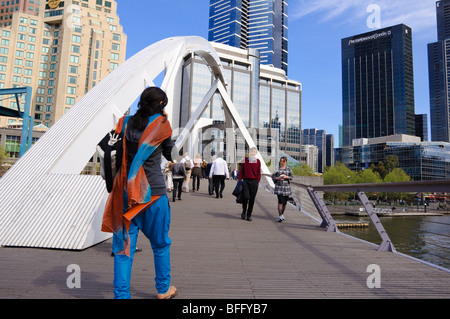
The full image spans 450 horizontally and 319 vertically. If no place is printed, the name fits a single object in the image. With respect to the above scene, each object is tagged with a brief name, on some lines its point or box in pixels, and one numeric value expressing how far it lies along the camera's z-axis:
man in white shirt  10.75
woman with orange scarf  2.25
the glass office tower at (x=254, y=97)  69.31
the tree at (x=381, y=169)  77.12
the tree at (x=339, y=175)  60.19
